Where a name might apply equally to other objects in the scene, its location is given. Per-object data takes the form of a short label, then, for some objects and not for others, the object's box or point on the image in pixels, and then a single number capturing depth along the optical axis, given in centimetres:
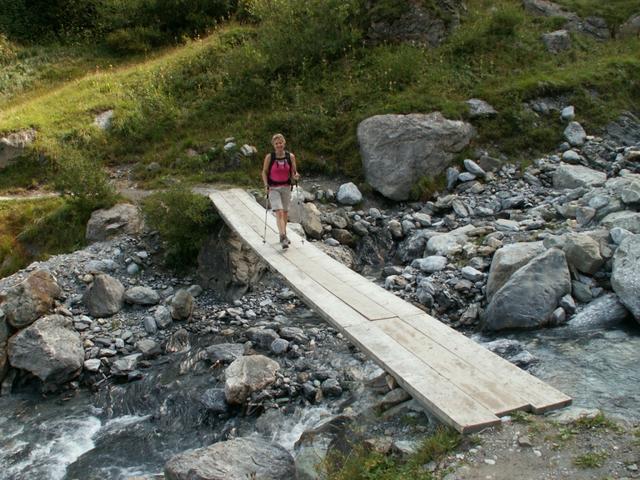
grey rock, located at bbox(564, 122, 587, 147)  1675
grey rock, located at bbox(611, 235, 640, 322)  888
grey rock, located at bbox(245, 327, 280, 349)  1031
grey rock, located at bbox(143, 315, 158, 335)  1166
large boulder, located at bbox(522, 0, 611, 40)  2181
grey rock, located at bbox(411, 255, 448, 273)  1169
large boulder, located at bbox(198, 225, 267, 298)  1272
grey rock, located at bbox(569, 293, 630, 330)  912
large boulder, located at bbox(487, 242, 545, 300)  1020
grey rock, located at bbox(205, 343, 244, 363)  1019
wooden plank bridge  603
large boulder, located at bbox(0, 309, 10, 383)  1066
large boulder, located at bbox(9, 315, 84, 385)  1030
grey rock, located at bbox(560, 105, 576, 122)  1747
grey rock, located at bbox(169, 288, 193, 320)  1203
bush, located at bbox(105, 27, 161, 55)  2761
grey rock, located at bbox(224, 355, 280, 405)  873
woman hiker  1111
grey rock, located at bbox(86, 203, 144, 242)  1450
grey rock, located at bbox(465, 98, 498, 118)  1731
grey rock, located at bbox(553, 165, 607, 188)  1418
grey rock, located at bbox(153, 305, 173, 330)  1182
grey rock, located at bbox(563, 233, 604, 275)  995
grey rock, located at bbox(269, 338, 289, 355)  997
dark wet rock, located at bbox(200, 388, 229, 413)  880
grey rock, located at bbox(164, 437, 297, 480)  613
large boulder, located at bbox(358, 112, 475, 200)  1602
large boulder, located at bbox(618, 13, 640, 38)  2168
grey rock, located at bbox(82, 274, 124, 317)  1212
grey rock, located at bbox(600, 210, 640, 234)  1062
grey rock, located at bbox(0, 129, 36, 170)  1923
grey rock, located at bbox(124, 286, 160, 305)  1246
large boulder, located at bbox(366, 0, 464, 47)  2058
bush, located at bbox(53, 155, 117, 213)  1452
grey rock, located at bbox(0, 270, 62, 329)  1129
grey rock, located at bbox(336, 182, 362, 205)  1566
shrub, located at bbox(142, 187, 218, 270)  1333
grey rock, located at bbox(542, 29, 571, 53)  2052
